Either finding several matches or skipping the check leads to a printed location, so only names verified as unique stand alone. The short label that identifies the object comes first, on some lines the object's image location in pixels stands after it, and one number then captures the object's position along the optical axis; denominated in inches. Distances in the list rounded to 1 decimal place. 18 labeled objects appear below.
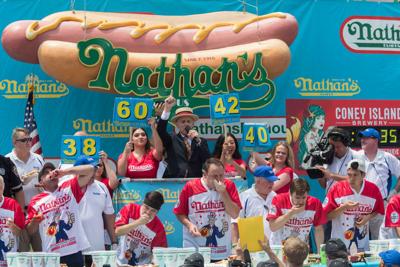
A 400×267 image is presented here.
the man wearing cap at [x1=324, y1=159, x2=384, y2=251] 591.8
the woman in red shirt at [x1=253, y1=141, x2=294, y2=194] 656.0
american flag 768.8
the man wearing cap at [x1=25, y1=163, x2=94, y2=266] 521.5
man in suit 685.6
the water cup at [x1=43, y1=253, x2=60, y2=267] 436.1
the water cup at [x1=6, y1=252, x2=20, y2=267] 438.9
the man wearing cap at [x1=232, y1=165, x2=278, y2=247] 570.6
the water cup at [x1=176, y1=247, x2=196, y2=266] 459.2
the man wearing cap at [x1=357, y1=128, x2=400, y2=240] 703.5
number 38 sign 653.3
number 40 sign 697.4
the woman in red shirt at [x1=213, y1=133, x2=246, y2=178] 703.5
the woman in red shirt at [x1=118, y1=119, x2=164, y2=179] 684.0
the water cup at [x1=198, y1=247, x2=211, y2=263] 474.9
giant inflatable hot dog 758.8
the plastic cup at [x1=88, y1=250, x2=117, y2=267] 444.2
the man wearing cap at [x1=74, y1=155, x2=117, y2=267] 568.1
